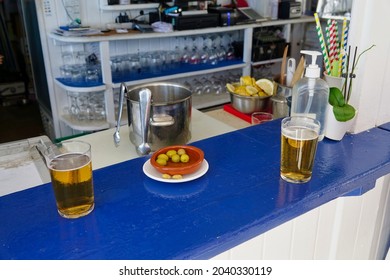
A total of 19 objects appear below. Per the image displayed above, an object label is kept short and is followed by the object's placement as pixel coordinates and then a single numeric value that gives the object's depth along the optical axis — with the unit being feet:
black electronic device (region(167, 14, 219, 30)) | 10.23
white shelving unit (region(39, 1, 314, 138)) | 9.41
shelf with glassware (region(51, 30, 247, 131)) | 9.70
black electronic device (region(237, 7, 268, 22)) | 11.80
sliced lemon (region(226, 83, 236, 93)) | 6.74
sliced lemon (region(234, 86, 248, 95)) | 6.52
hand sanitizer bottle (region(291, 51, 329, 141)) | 3.49
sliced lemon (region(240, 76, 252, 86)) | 6.78
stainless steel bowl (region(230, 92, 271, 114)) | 6.39
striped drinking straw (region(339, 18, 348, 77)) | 3.74
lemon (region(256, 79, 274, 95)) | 6.54
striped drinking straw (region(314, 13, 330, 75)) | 4.08
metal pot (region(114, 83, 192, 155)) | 4.41
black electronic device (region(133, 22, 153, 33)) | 9.99
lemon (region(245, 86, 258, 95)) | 6.50
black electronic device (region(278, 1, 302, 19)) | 12.25
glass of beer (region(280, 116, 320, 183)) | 2.91
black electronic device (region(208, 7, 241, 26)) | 10.88
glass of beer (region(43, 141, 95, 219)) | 2.54
